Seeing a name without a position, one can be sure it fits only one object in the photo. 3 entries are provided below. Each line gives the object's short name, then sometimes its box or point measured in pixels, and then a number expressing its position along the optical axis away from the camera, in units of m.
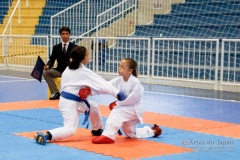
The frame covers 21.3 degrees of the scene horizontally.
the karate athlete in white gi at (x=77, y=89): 7.45
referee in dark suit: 12.56
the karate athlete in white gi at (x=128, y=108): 7.45
